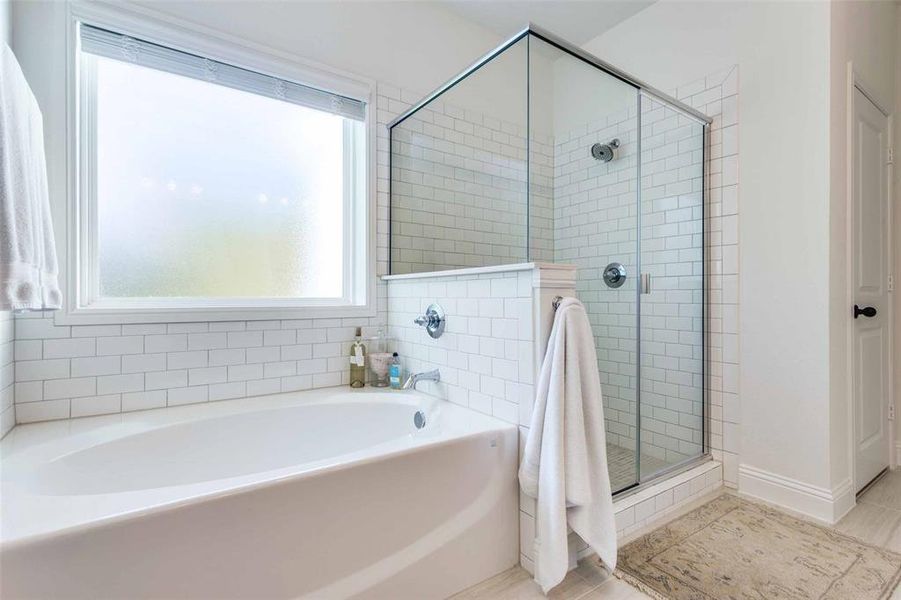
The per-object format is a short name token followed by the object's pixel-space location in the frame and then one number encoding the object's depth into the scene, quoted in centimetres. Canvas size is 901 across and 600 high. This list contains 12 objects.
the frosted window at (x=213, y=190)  179
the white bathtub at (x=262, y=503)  90
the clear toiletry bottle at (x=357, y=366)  219
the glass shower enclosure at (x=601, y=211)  211
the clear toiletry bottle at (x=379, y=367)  220
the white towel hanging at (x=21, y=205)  96
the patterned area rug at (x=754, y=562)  140
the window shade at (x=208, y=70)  170
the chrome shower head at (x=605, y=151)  226
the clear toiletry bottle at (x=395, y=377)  216
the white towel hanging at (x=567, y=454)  135
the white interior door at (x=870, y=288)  203
